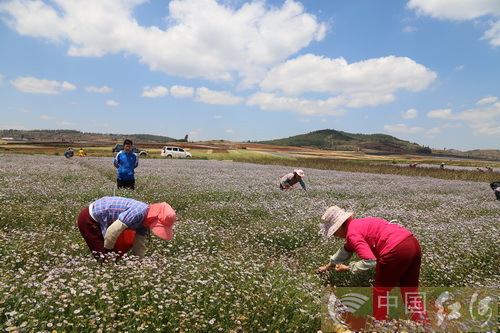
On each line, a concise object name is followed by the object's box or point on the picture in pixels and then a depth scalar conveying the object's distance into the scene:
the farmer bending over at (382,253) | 3.69
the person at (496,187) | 13.98
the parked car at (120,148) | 42.67
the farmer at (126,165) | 9.65
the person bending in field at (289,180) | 13.41
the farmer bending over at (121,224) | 4.07
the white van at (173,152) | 46.24
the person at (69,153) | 32.68
